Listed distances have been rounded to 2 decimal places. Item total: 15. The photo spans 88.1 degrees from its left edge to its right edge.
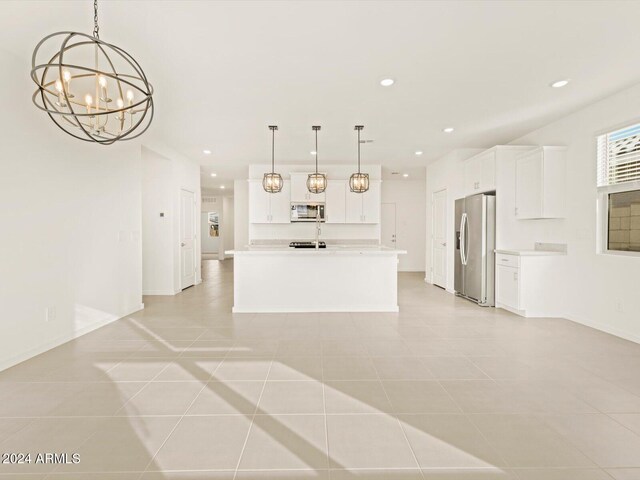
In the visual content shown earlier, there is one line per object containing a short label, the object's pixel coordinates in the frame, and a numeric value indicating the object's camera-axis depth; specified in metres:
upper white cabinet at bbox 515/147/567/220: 4.65
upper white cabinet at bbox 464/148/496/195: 5.46
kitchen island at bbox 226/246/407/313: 4.99
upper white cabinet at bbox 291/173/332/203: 7.36
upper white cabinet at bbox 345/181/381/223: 7.53
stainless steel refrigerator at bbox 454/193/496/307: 5.42
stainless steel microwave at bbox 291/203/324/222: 7.46
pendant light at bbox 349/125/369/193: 5.30
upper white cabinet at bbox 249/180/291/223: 7.52
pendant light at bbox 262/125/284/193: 5.38
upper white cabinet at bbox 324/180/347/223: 7.47
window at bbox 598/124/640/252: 3.68
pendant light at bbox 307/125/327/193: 5.32
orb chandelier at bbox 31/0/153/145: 1.60
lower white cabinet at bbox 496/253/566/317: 4.67
